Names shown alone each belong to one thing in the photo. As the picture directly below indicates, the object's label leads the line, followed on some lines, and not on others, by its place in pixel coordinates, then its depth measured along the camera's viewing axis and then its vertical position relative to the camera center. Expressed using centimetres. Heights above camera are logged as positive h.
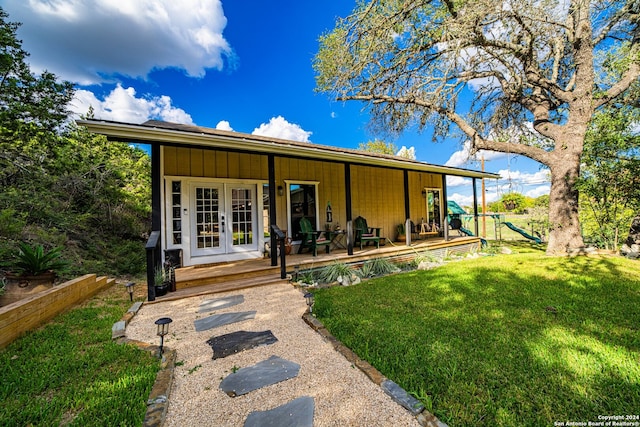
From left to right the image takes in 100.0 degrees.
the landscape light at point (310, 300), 357 -107
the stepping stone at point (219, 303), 367 -112
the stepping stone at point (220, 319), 310 -115
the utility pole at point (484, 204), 1276 +57
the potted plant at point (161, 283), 405 -85
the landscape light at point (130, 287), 400 -88
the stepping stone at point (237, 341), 252 -118
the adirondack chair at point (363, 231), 722 -32
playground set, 1032 -22
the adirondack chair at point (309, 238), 639 -42
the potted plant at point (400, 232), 906 -45
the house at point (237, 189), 431 +83
